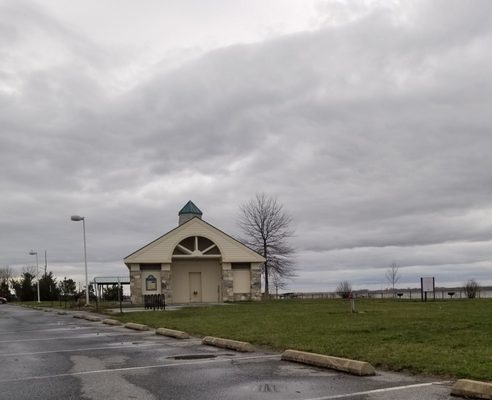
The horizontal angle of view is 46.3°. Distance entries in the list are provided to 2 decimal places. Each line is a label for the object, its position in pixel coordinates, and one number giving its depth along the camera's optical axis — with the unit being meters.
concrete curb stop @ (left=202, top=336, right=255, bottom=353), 12.70
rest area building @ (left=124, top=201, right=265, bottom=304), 45.41
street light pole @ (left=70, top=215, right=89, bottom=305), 39.37
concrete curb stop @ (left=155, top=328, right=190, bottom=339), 16.17
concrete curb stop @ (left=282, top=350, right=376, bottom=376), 9.17
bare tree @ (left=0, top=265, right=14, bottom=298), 112.89
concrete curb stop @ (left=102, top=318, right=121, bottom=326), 23.74
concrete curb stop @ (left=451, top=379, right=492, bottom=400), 7.15
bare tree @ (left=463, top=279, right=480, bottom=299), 46.21
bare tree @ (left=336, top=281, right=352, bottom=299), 57.42
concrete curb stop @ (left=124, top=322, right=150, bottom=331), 20.03
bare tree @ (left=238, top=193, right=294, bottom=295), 55.59
